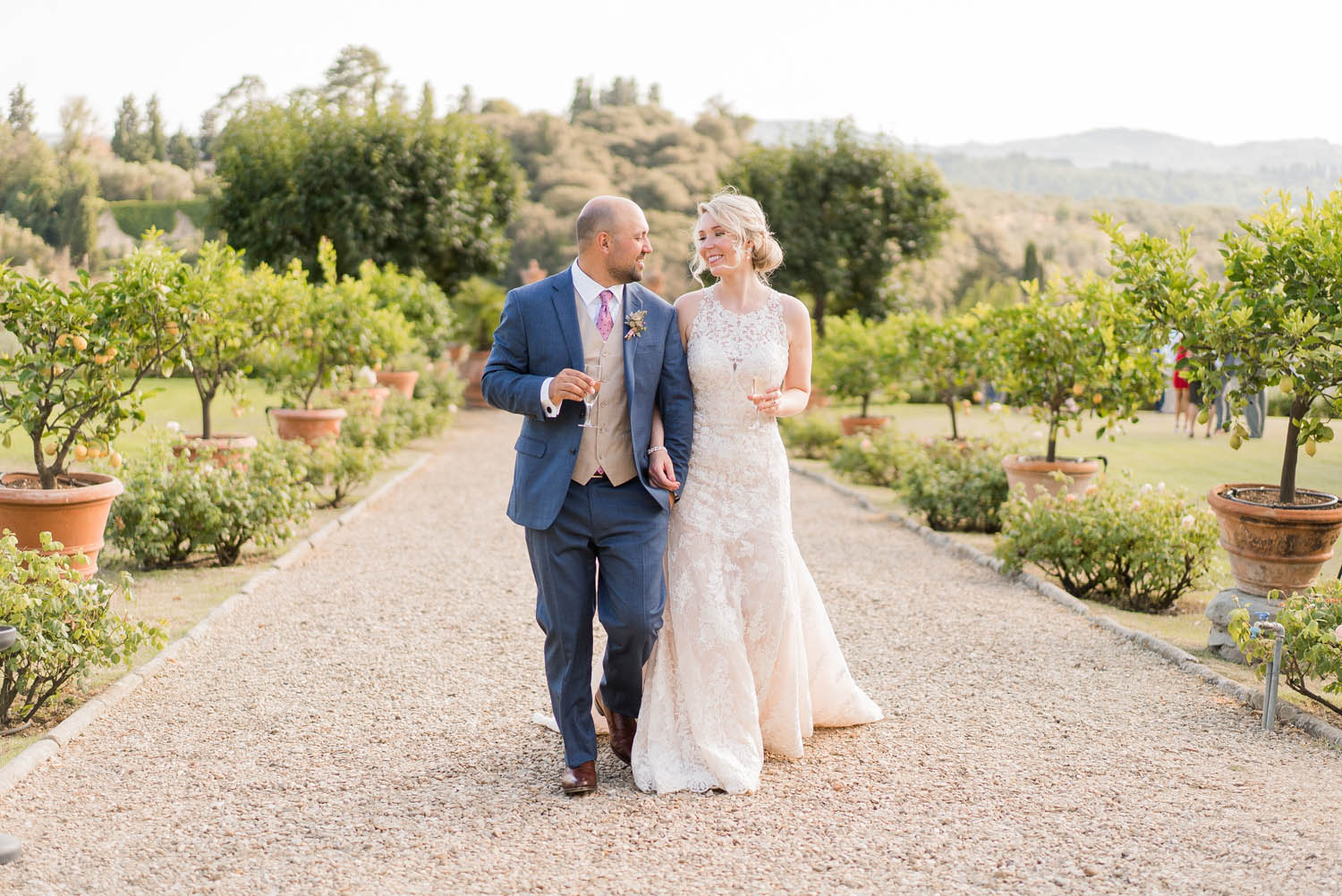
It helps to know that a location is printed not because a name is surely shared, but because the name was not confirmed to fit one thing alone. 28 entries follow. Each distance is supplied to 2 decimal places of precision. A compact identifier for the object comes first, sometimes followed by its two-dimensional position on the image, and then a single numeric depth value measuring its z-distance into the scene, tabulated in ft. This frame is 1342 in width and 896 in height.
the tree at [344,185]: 62.80
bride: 12.05
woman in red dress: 56.32
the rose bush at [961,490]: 28.86
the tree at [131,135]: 78.02
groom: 11.31
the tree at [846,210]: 69.36
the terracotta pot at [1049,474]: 26.86
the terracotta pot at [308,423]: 35.99
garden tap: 13.76
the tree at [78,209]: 59.41
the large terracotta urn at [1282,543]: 17.04
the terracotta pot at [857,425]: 46.94
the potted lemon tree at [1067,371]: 25.86
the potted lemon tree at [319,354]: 36.24
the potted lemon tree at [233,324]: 26.91
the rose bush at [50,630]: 12.89
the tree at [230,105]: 67.77
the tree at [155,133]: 82.23
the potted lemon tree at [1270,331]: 15.87
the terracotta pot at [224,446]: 24.83
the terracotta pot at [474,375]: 71.36
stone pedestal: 16.94
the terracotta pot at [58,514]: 16.75
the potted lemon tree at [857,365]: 44.80
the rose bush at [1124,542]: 20.61
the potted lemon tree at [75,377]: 16.70
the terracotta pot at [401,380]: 49.06
